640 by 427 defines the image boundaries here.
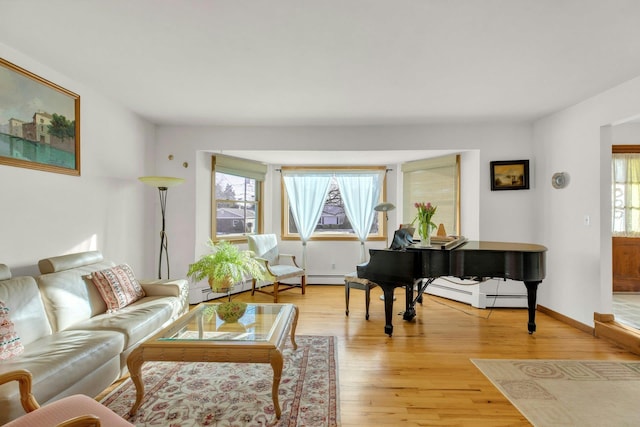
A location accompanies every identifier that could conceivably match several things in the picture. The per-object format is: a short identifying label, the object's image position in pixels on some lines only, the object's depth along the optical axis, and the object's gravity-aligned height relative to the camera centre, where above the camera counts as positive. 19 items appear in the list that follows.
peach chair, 1.29 -0.87
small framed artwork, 4.18 +0.59
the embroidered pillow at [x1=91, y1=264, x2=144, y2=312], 2.70 -0.66
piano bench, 3.69 -0.84
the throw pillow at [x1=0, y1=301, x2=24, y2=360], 1.77 -0.74
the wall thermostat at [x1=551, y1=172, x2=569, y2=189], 3.69 +0.47
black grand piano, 2.98 -0.46
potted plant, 3.83 -0.67
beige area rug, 1.95 -1.28
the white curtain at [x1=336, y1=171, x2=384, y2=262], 5.55 +0.36
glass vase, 3.40 -0.19
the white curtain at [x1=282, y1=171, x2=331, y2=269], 5.58 +0.34
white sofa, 1.71 -0.85
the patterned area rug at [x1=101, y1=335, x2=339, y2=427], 1.91 -1.28
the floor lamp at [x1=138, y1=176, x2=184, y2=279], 3.57 +0.37
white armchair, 4.54 -0.79
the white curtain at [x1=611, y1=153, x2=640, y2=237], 4.65 +0.39
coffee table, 1.91 -0.85
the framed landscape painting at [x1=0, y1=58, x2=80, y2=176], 2.40 +0.80
